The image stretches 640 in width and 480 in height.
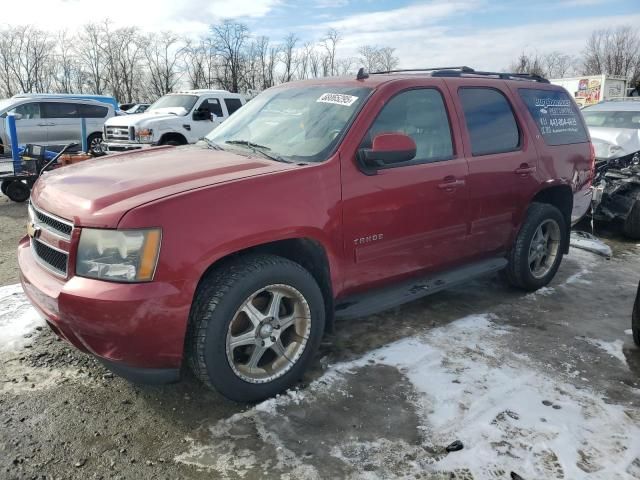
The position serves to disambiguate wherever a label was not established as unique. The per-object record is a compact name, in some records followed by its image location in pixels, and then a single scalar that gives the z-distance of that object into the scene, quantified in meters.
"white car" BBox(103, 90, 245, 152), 12.05
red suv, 2.53
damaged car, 7.14
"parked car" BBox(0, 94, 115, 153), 14.32
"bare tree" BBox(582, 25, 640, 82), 57.69
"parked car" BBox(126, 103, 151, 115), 27.32
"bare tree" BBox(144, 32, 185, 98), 56.56
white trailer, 30.58
